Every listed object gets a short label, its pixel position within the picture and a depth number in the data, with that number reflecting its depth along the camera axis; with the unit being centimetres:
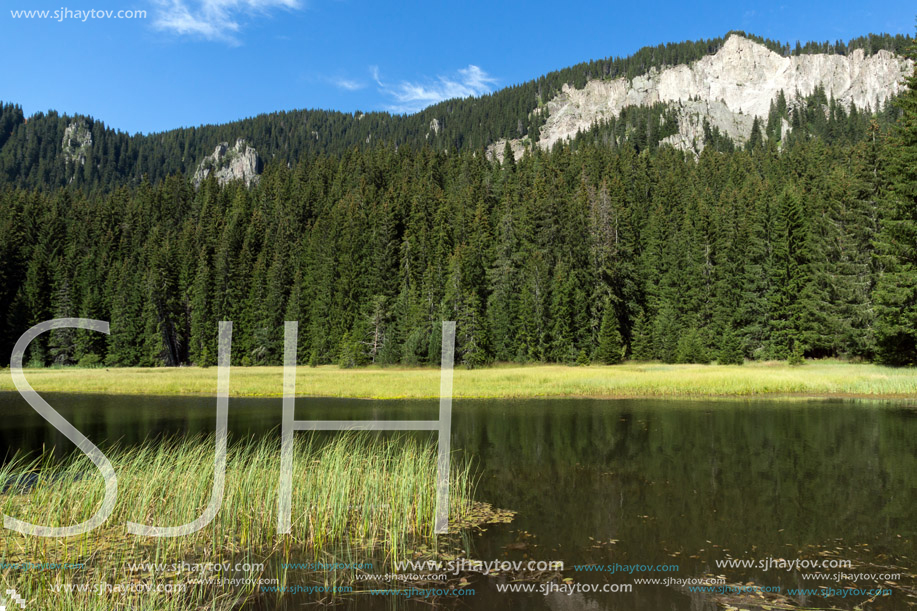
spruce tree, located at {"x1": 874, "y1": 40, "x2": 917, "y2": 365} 3688
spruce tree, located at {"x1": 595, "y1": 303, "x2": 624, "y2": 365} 5994
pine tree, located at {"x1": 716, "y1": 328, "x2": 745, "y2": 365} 5850
